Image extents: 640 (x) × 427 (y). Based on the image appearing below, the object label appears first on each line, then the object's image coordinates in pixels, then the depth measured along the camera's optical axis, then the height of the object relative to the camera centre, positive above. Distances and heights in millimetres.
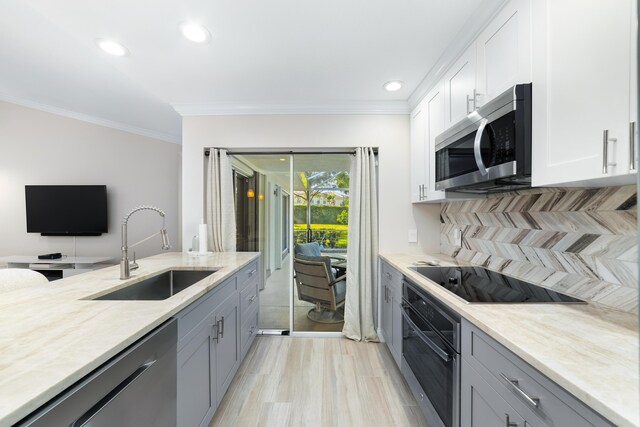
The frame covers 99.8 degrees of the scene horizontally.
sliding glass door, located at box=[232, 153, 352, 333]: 3041 -162
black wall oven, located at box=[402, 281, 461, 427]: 1270 -801
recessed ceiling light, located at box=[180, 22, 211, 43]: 1687 +1132
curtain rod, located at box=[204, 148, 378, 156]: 2961 +616
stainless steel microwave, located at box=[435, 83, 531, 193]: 1218 +325
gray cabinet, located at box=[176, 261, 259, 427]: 1288 -836
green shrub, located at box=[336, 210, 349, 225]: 3086 -111
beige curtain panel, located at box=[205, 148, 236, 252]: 2922 +72
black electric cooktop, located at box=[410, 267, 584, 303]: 1300 -444
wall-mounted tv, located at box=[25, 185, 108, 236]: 3756 -23
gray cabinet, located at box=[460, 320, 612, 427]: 714 -589
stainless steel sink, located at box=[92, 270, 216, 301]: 1715 -552
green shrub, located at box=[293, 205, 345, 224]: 3084 -71
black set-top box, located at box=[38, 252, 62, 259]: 3623 -657
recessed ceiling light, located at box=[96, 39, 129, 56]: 1854 +1138
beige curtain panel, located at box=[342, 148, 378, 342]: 2848 -421
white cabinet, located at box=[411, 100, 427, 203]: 2494 +523
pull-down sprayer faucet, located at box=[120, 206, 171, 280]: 1626 -325
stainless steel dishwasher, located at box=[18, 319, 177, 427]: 664 -563
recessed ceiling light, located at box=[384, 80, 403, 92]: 2405 +1119
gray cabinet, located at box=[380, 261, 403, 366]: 2172 -897
